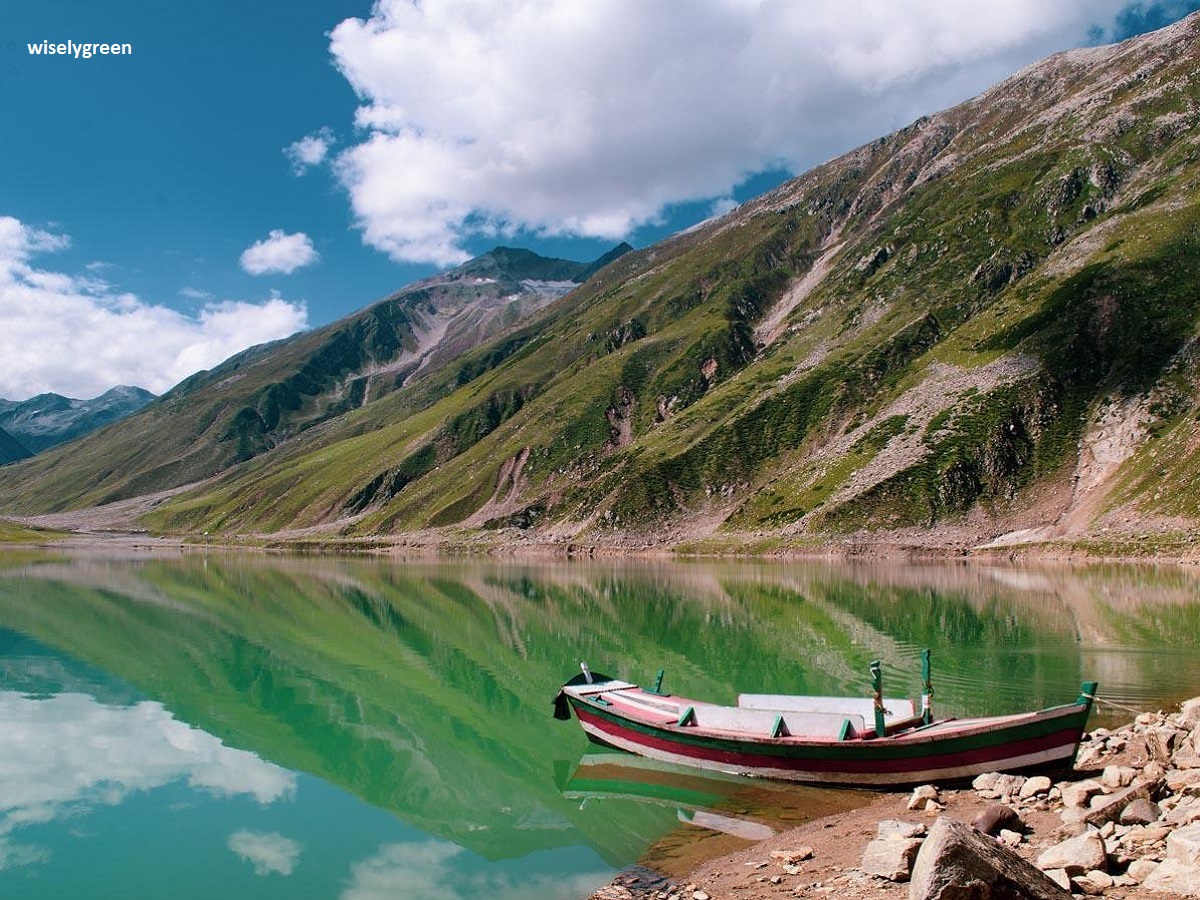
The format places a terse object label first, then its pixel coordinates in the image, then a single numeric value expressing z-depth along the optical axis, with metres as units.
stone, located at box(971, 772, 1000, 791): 23.56
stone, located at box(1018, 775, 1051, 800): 22.09
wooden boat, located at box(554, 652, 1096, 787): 23.78
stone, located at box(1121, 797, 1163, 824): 17.50
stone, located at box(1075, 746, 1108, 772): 24.78
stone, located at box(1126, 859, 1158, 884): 13.98
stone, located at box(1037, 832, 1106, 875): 14.75
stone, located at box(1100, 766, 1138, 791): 21.16
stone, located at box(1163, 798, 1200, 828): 16.30
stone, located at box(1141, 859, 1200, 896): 13.02
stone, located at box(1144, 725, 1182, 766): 22.25
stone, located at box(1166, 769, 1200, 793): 18.83
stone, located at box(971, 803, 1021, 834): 18.69
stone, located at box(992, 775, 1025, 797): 22.75
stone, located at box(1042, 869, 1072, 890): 14.18
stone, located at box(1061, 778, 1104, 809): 20.14
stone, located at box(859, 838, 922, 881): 16.38
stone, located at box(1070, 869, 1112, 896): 14.01
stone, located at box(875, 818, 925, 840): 17.75
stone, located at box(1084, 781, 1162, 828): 18.25
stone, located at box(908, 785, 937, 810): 23.23
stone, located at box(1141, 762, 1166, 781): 19.92
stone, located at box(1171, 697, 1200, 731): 24.48
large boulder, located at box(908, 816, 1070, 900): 12.06
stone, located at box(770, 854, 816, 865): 19.28
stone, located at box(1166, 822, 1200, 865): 13.56
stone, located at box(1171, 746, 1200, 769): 20.80
